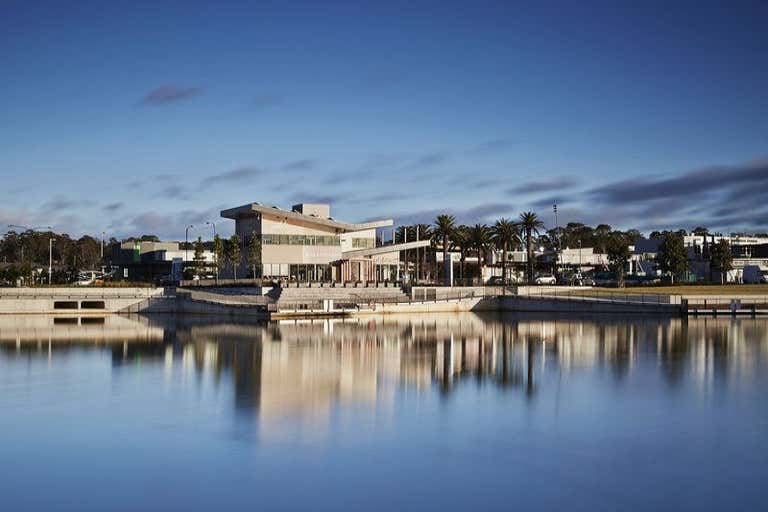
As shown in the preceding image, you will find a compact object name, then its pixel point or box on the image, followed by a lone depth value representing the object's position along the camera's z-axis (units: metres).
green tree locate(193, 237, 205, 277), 79.50
